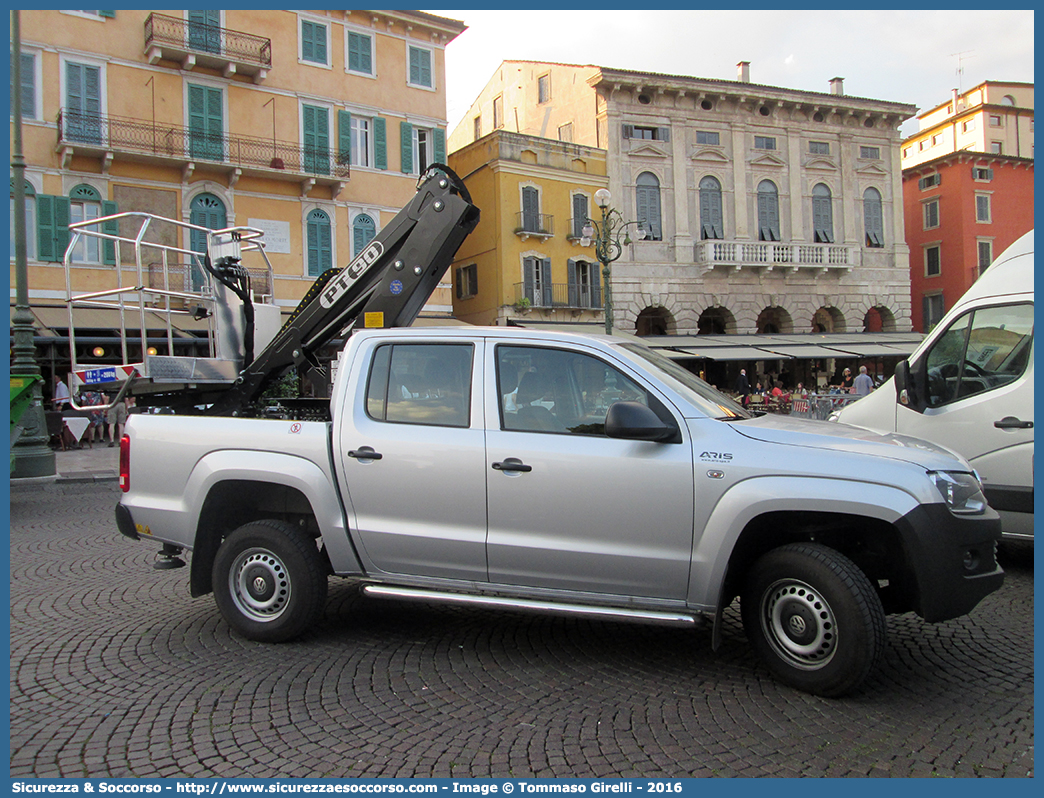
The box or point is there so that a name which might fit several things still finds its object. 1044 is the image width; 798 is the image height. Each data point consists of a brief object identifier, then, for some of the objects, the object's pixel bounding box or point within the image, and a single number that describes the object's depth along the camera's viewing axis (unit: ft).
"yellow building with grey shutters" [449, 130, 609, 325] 98.53
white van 19.26
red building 130.93
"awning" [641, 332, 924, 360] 98.53
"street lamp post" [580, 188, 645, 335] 54.44
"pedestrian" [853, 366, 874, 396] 65.42
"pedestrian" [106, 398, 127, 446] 59.82
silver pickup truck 12.21
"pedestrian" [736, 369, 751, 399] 87.43
